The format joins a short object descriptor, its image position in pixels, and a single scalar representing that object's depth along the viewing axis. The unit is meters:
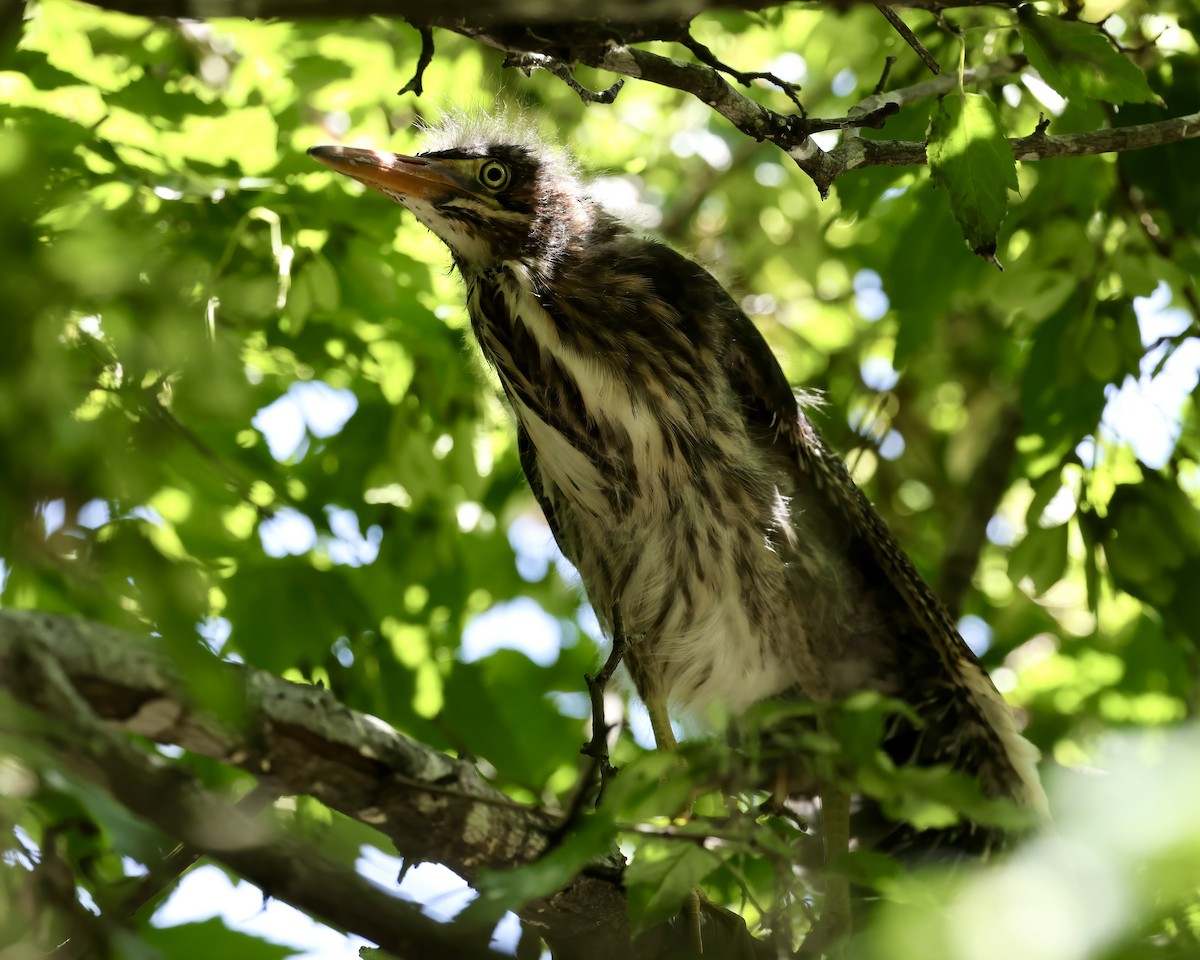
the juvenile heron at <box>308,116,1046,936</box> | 6.38
